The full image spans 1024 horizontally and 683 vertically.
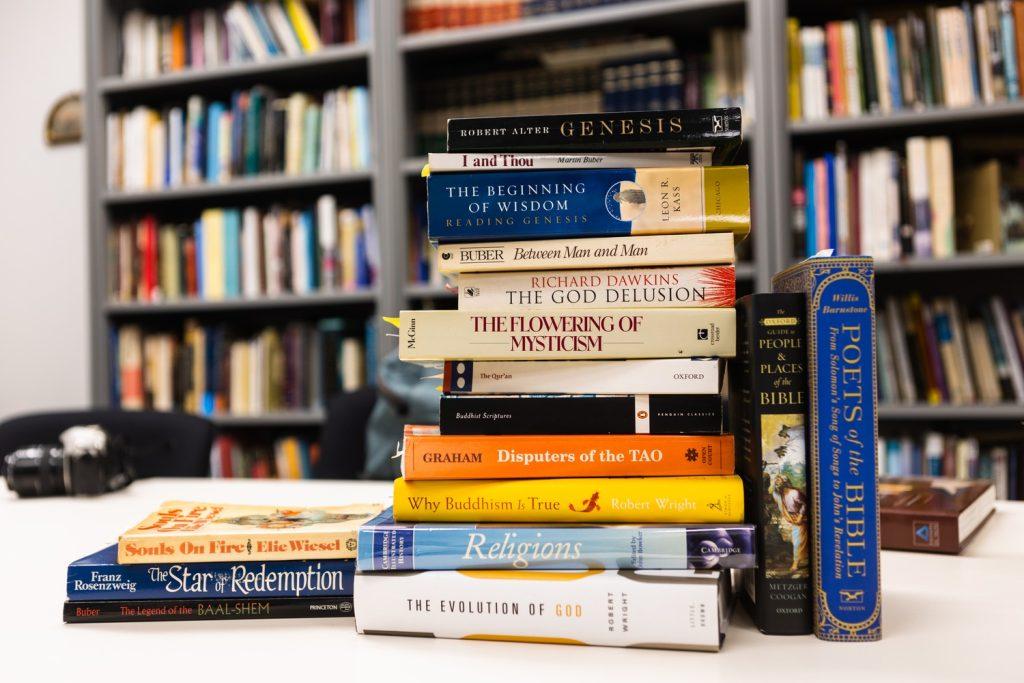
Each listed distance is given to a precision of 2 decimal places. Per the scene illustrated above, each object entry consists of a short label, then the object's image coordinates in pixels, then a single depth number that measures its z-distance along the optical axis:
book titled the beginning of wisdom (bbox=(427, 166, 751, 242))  0.65
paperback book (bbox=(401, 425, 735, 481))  0.64
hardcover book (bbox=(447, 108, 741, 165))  0.65
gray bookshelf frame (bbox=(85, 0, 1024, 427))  2.14
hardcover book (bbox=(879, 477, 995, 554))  0.84
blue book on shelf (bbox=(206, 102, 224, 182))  2.70
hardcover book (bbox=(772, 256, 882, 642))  0.59
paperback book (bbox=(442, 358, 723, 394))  0.64
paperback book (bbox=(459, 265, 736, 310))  0.66
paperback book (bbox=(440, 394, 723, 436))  0.64
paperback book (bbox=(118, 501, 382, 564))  0.66
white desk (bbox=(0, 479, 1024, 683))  0.55
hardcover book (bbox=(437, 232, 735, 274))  0.65
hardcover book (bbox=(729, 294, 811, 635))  0.60
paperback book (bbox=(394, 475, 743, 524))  0.62
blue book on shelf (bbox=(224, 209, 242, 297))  2.68
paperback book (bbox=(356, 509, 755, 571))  0.60
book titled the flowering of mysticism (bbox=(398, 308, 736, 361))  0.64
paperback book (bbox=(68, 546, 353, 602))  0.67
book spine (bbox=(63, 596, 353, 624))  0.67
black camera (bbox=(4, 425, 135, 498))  1.23
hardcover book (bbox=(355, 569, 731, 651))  0.58
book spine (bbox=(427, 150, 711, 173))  0.67
